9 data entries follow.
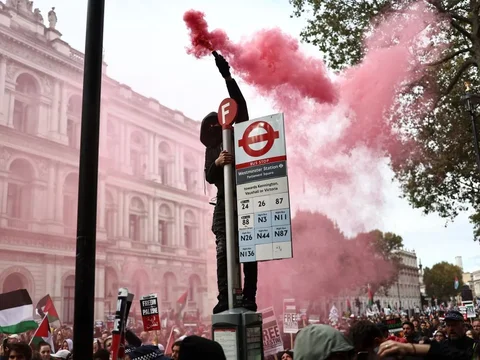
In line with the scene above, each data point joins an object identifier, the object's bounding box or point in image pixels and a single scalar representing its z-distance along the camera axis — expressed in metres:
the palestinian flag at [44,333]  10.91
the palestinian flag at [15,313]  12.13
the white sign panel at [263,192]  5.32
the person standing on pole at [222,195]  6.07
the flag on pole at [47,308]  15.27
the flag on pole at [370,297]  46.82
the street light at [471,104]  17.11
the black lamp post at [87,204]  3.08
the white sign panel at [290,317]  13.12
